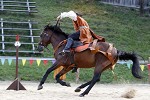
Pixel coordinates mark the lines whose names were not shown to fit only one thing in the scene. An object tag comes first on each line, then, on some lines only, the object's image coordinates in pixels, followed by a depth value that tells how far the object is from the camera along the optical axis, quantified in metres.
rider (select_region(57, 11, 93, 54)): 13.87
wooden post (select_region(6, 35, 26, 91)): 14.45
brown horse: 13.65
